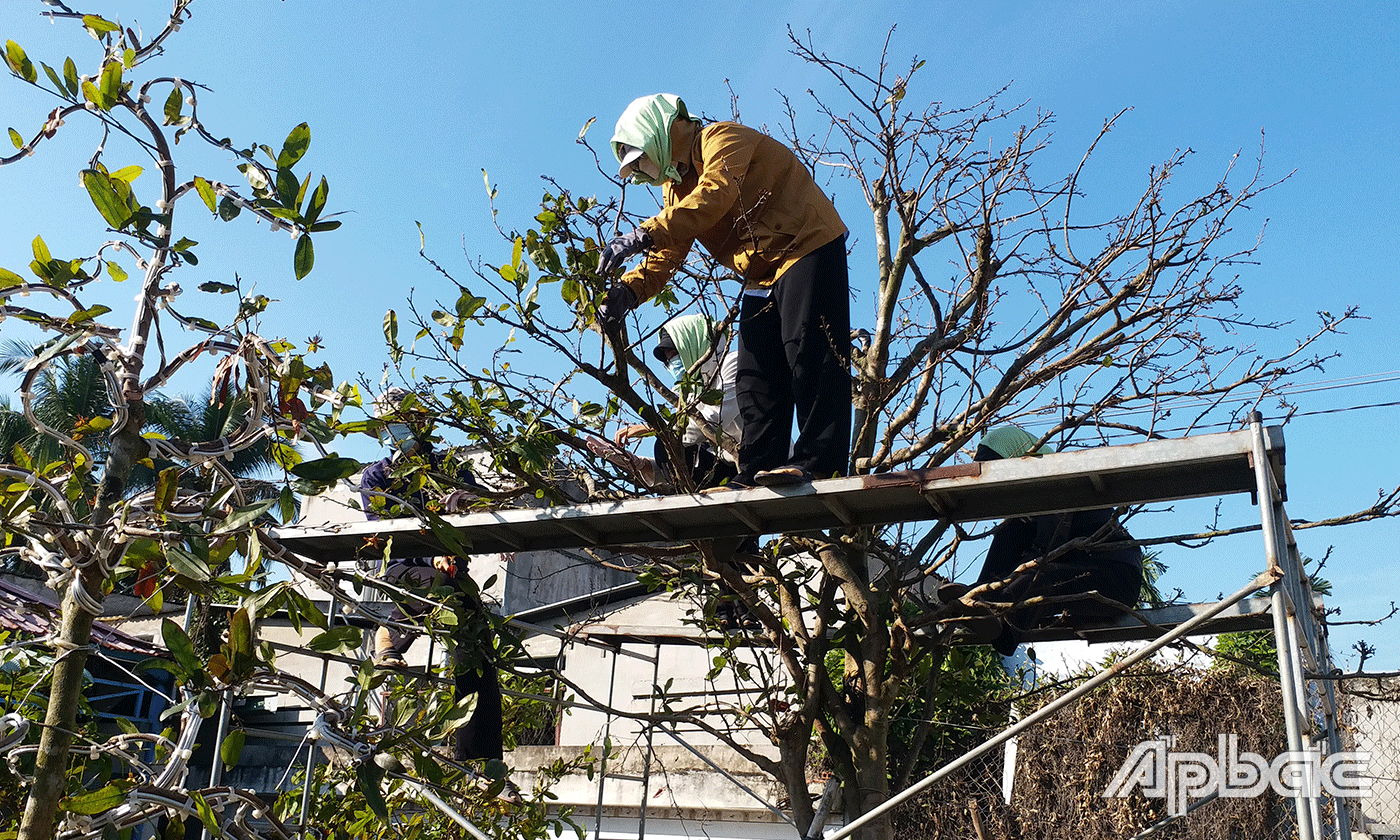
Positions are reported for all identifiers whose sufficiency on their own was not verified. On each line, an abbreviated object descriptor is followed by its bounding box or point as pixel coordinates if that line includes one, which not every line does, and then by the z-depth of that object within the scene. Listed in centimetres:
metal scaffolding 233
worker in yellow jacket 321
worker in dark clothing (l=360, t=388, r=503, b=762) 312
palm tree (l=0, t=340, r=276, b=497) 1962
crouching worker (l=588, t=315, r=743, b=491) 379
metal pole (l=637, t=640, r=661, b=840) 496
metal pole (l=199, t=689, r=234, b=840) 302
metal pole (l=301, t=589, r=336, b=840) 335
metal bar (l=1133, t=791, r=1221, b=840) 383
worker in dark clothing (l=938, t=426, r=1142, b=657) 414
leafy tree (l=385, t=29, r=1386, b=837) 384
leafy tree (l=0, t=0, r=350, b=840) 193
